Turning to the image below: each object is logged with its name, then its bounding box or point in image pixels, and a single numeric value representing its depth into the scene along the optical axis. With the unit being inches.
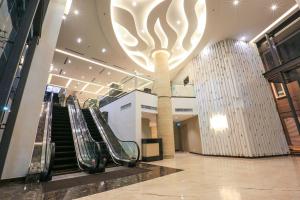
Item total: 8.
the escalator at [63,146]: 206.4
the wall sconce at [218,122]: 342.1
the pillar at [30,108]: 163.8
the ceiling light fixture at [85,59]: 361.9
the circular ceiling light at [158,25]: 303.6
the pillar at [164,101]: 342.3
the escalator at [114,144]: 250.2
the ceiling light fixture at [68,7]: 282.8
